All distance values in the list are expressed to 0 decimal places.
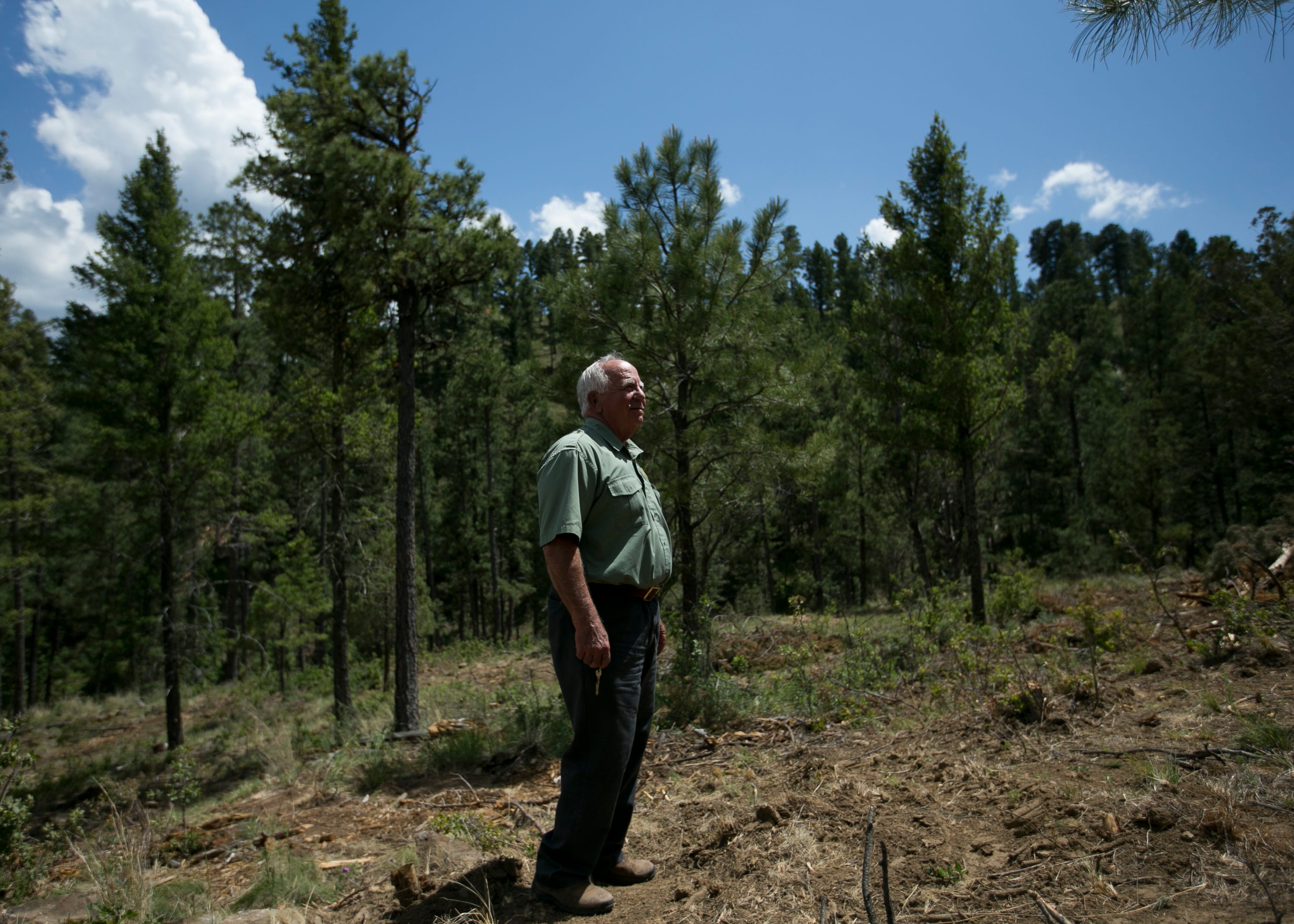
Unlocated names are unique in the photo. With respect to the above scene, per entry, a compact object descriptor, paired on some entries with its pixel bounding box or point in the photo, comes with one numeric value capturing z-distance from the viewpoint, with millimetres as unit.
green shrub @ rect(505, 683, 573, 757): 6234
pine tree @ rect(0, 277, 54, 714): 16078
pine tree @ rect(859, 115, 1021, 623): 11297
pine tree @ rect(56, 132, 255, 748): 12891
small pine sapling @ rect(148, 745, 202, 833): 5988
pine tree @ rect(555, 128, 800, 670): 8289
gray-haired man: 2650
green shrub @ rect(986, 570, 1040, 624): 8312
